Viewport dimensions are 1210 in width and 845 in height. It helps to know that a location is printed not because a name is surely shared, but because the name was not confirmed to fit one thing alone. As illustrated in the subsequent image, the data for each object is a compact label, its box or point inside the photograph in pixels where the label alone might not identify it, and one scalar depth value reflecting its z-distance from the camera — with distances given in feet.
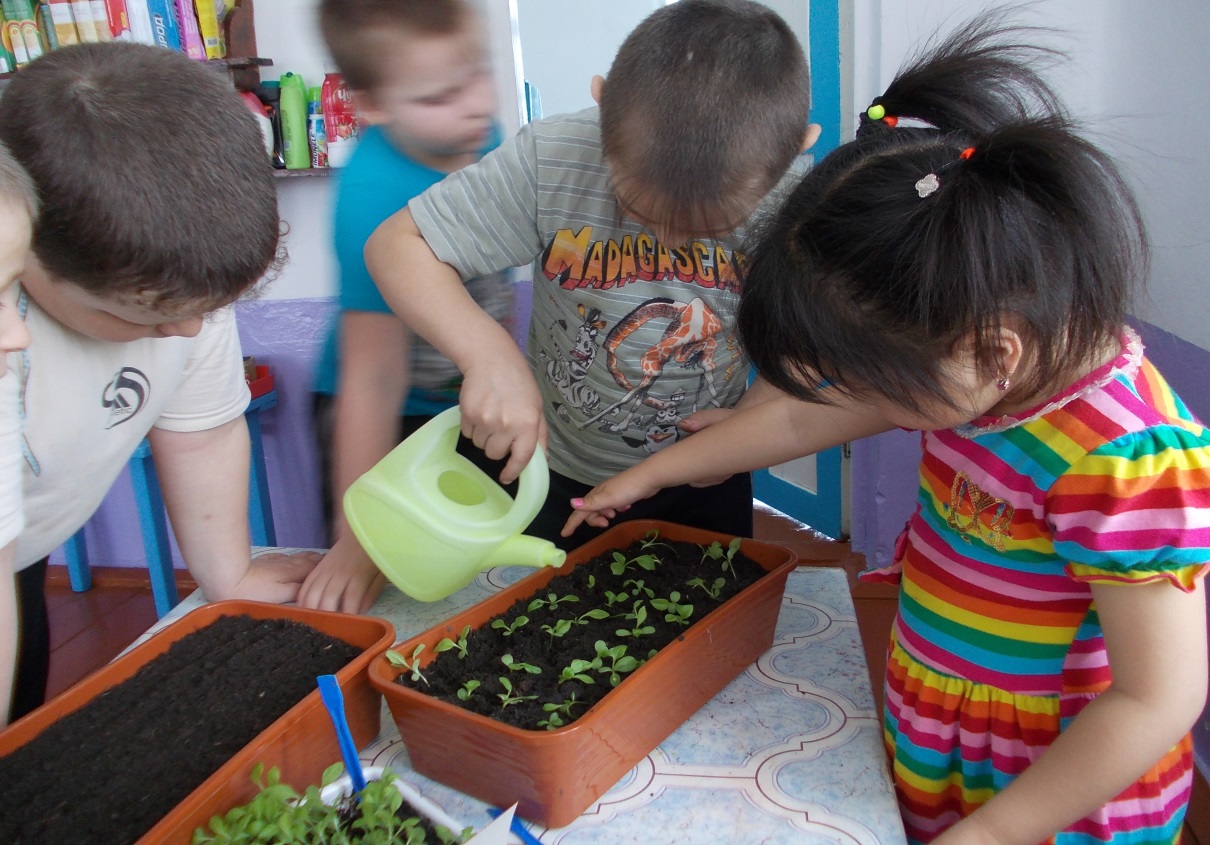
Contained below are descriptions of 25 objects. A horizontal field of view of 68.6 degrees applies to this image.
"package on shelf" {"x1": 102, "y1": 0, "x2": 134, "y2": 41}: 8.57
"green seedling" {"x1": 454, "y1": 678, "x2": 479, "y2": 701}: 2.45
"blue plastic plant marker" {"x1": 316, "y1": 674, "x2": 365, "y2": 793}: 2.38
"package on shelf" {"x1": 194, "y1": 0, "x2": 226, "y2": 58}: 8.73
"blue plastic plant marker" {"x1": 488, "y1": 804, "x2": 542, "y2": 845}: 2.20
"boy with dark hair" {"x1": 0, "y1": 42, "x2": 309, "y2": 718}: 2.35
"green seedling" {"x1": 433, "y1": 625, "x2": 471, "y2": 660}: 2.67
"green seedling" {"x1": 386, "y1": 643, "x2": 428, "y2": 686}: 2.55
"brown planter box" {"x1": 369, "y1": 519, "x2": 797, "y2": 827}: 2.22
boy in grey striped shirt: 2.71
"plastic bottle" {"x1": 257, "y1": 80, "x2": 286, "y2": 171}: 8.82
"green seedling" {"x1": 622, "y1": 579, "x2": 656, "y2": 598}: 3.04
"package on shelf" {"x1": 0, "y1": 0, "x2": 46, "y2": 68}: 8.83
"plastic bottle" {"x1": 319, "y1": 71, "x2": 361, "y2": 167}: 8.55
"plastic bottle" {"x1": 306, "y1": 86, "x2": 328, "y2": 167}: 8.73
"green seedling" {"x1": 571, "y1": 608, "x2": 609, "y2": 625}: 2.89
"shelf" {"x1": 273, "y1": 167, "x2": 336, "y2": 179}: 8.75
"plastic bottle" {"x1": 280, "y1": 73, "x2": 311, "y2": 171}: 8.63
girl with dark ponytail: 2.05
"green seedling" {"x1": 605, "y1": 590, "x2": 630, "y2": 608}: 3.00
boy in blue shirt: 3.71
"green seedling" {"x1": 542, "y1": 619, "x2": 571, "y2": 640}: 2.79
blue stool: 8.18
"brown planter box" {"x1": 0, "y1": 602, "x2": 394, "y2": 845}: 2.11
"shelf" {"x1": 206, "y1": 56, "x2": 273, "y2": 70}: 8.55
